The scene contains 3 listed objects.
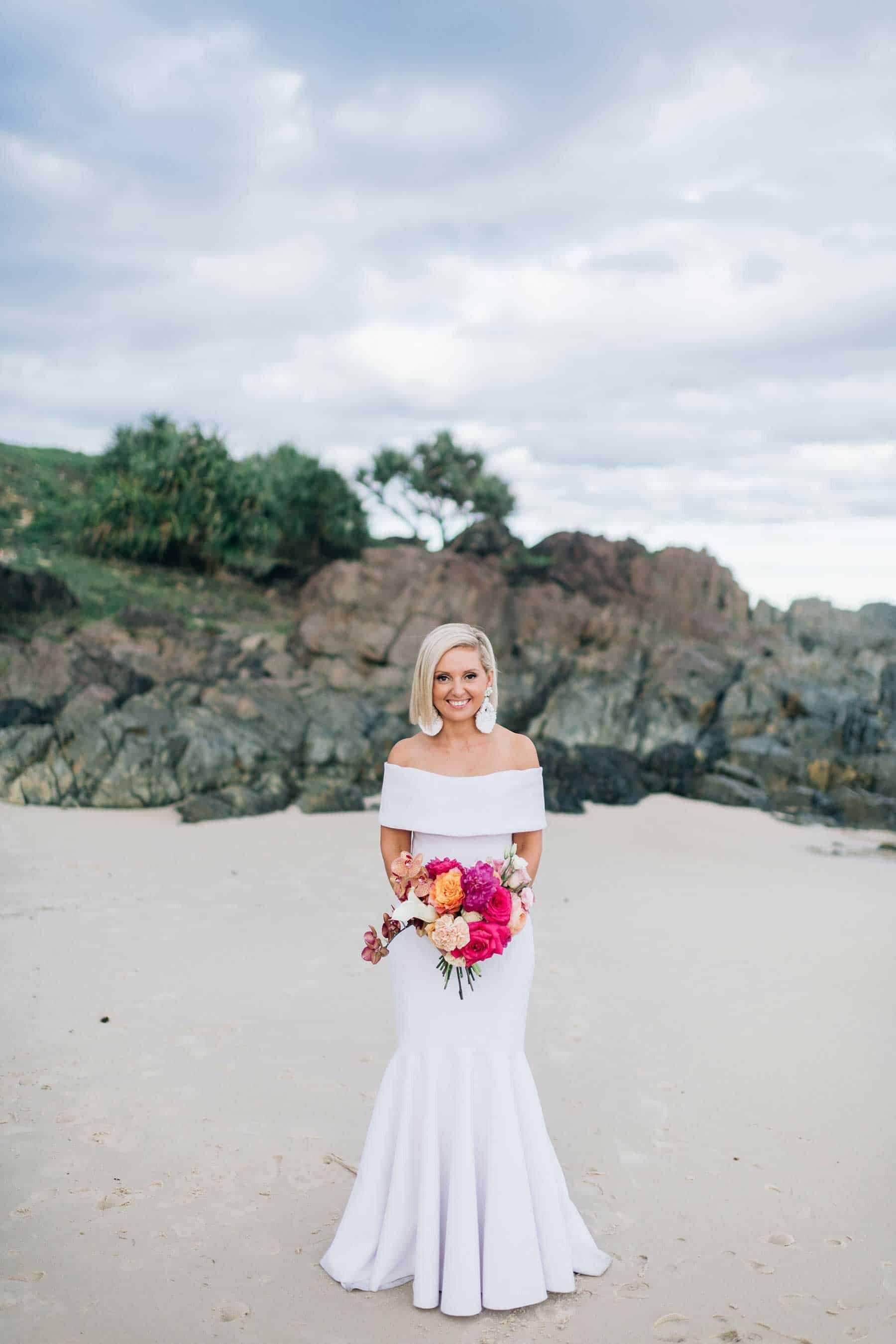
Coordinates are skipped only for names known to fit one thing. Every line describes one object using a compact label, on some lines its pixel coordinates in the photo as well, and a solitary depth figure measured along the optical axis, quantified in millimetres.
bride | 3555
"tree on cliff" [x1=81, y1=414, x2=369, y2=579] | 29469
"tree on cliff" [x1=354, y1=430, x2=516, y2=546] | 38625
